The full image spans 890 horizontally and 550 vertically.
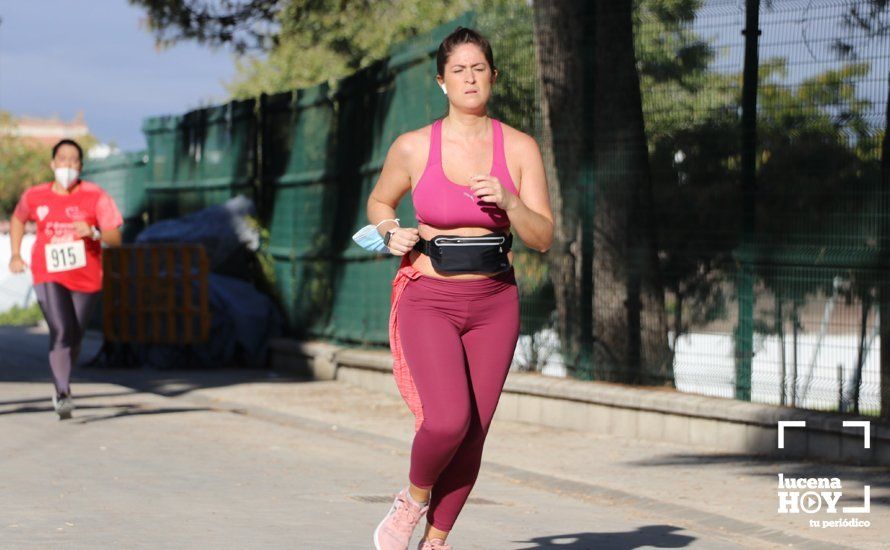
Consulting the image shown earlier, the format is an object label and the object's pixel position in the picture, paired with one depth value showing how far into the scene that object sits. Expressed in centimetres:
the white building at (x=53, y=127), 14262
